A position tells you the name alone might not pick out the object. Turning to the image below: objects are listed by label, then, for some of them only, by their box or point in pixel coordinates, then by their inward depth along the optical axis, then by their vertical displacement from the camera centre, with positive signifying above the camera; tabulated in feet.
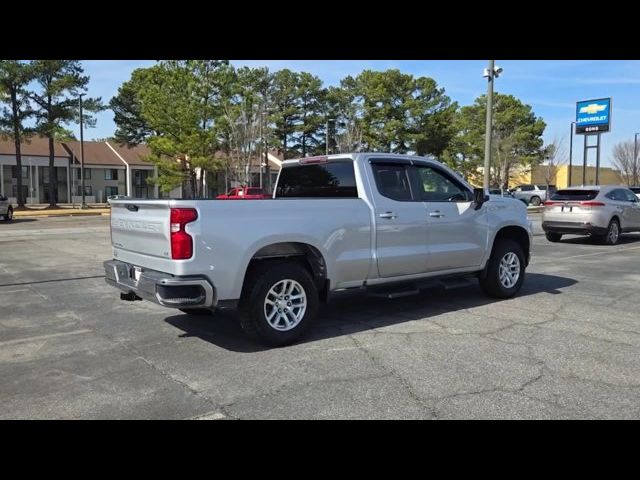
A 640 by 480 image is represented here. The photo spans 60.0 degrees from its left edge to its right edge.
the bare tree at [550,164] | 194.90 +11.22
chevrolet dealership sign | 121.19 +17.47
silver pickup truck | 16.78 -1.75
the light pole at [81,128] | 141.33 +15.90
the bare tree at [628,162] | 216.33 +12.61
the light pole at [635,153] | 214.07 +16.01
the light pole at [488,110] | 62.38 +9.81
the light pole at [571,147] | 186.70 +15.91
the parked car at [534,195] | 155.12 -0.39
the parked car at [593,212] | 49.34 -1.68
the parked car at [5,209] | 94.66 -3.27
